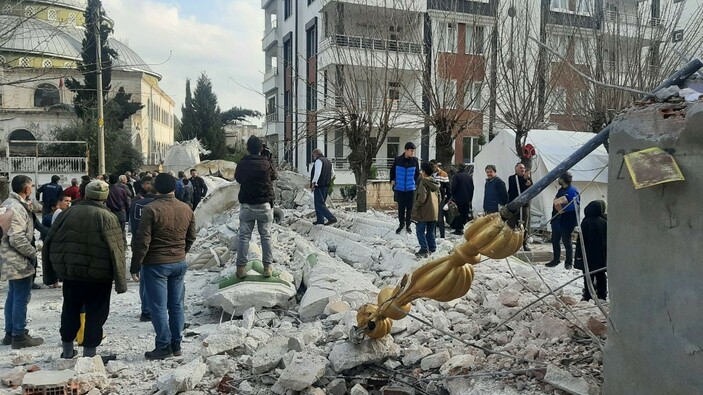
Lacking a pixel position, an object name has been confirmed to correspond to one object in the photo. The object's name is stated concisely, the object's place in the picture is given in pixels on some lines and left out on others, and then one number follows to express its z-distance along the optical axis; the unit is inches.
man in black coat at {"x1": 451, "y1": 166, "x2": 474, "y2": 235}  472.7
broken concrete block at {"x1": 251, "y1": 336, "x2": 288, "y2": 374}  186.1
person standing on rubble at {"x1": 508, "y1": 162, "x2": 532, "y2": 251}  395.4
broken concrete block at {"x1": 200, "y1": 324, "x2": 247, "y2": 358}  198.2
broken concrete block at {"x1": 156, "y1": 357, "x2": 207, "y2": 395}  171.6
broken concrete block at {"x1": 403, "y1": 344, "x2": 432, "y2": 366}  177.6
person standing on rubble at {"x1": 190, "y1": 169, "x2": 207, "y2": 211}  688.6
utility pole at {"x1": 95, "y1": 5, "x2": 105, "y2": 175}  740.3
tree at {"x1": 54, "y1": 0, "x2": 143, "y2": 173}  1139.9
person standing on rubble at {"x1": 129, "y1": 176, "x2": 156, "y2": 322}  268.9
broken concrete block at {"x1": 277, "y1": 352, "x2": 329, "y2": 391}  166.7
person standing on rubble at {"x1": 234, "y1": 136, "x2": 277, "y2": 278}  276.1
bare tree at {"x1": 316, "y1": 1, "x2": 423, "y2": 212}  613.3
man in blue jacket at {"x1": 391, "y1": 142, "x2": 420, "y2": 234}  392.5
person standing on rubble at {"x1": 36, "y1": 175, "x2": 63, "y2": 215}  458.3
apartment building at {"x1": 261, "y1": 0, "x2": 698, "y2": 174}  572.4
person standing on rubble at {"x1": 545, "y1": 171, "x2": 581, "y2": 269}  347.3
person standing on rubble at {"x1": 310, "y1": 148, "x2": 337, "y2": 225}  439.5
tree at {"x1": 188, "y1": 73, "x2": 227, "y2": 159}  1768.0
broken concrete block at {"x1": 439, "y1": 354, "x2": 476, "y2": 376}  163.0
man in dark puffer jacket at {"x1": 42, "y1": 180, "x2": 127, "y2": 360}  195.3
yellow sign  109.5
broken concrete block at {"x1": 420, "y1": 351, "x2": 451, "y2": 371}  170.7
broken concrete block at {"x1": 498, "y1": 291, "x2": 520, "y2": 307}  209.6
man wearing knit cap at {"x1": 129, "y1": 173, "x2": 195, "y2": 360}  203.5
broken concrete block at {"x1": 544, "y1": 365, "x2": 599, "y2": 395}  135.9
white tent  547.2
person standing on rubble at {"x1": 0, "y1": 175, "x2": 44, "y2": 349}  221.8
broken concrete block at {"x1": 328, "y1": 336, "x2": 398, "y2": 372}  177.3
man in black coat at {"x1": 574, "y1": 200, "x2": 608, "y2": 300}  236.7
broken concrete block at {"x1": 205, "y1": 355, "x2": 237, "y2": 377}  187.6
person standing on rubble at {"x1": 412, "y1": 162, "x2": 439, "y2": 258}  338.0
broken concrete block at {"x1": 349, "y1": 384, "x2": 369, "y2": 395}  165.0
